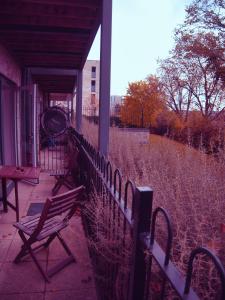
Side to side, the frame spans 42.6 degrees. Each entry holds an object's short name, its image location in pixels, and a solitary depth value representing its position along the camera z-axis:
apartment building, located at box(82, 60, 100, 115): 50.70
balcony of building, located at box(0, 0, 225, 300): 1.29
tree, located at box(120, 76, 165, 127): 17.73
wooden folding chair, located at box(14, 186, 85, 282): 2.47
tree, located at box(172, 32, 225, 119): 13.46
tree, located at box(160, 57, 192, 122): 16.45
